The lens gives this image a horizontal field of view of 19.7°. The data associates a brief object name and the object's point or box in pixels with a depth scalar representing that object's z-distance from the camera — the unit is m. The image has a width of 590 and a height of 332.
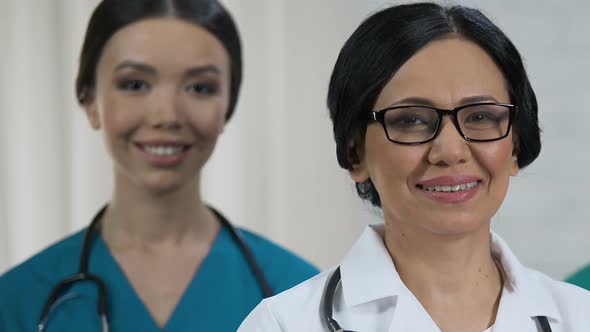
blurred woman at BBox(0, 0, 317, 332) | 1.88
